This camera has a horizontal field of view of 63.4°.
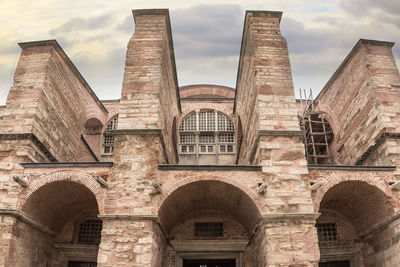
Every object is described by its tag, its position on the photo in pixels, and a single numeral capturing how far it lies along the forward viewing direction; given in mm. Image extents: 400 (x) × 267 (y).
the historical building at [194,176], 7973
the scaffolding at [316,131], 13523
